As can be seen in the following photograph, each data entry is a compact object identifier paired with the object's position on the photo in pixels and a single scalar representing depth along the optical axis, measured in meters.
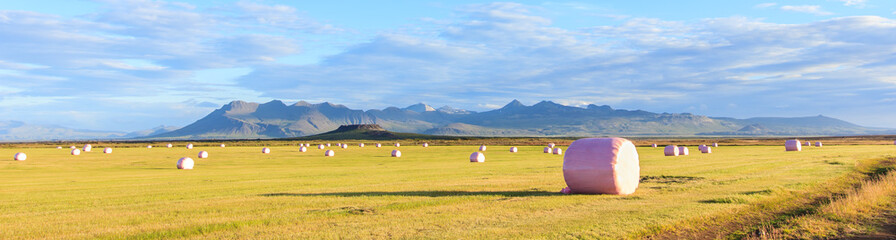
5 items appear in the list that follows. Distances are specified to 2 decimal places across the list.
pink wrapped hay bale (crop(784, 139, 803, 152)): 65.12
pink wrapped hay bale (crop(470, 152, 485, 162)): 46.12
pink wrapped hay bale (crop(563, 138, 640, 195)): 19.25
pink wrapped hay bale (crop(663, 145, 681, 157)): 55.88
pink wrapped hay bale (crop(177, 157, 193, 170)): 39.94
